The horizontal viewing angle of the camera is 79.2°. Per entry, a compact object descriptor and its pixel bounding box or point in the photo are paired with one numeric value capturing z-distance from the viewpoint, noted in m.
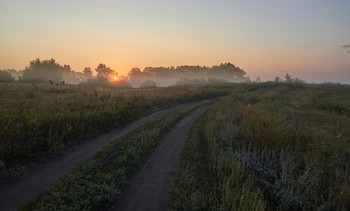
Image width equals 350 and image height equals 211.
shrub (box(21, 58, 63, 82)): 71.99
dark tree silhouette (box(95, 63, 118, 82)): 112.86
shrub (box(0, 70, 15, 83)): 59.16
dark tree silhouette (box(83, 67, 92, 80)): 157.06
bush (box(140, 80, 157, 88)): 120.54
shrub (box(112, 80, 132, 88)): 91.16
